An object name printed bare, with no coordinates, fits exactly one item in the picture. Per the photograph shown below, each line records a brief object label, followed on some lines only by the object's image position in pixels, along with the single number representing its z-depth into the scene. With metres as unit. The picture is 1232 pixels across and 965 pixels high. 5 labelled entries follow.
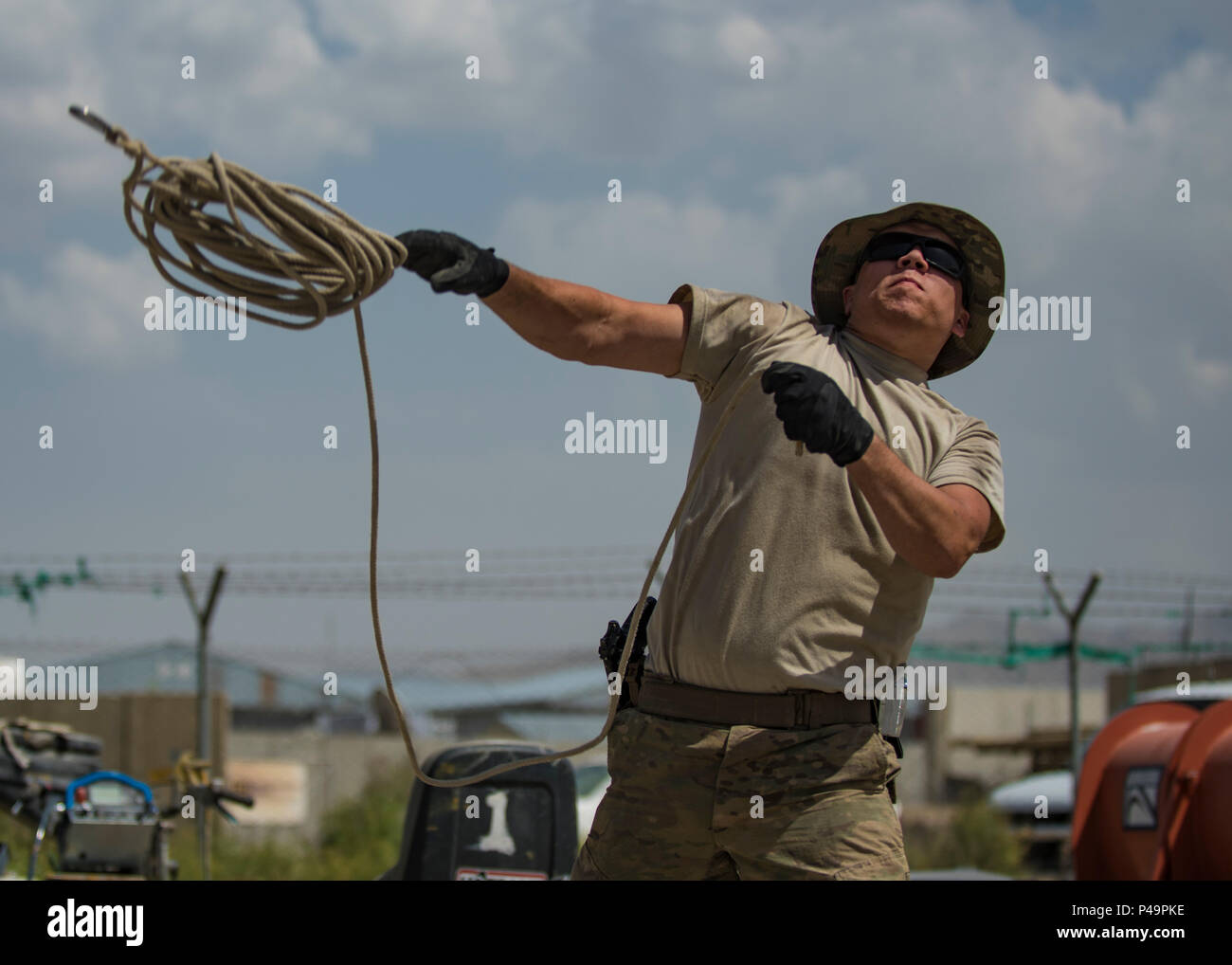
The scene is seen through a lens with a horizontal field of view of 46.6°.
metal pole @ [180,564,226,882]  9.20
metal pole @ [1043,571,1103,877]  9.49
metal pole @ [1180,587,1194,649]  15.44
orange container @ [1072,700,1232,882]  5.97
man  2.98
